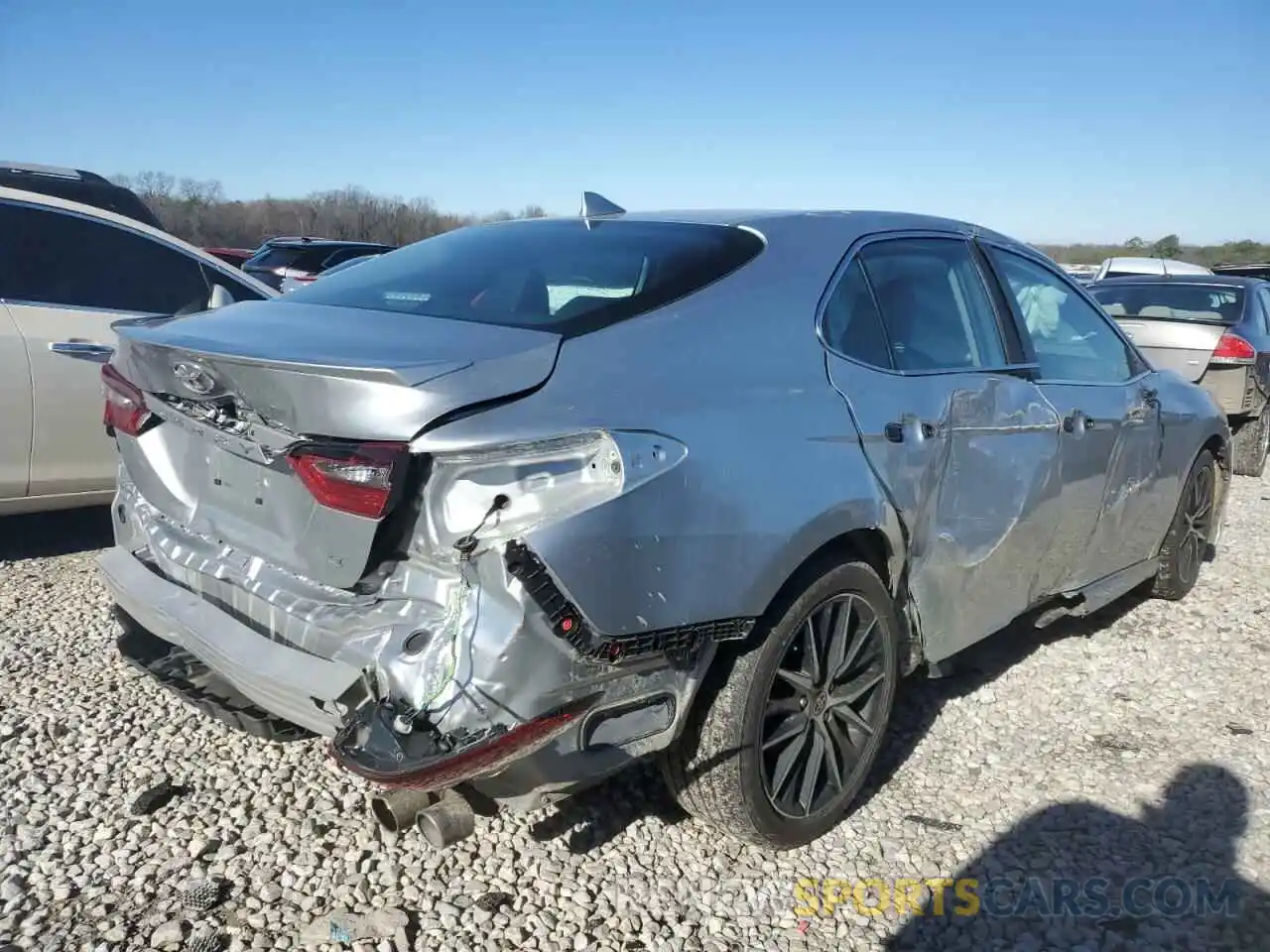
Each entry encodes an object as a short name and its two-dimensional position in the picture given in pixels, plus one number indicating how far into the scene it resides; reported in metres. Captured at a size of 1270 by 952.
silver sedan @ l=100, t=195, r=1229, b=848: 2.08
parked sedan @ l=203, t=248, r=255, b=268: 17.75
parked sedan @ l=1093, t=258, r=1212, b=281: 15.95
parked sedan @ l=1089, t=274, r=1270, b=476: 8.16
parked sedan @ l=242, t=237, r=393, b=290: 14.73
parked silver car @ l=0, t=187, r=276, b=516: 4.53
